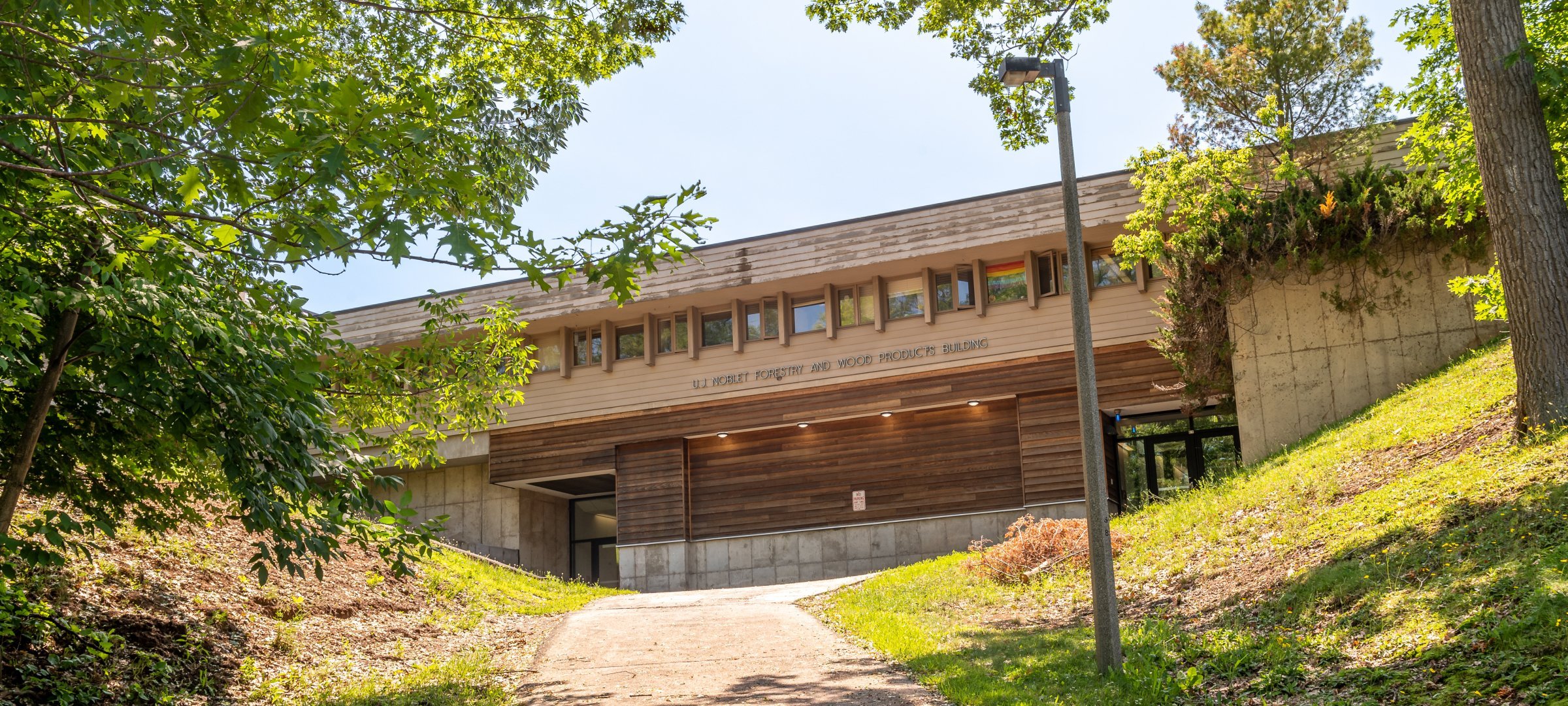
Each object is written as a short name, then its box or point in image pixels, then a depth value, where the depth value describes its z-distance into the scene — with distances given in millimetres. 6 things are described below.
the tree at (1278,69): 24094
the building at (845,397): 21844
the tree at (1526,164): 9258
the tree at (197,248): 4488
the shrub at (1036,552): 13930
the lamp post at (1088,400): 7824
